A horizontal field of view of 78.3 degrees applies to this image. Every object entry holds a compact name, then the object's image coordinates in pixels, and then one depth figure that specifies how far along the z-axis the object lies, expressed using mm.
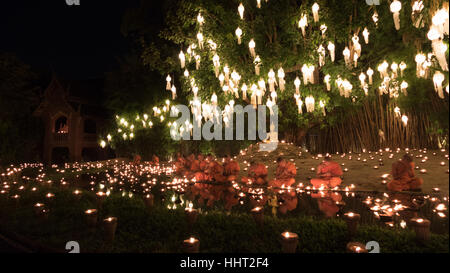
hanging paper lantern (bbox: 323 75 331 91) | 8574
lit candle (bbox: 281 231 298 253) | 3213
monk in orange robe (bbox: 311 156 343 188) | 6298
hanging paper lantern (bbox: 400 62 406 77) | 7566
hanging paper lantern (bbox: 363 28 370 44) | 7416
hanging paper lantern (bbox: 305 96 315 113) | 8312
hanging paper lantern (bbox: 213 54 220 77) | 8408
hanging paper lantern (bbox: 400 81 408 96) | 7107
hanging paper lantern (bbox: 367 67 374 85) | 8035
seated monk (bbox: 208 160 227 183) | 7387
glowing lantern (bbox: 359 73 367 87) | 8450
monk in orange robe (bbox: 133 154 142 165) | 13992
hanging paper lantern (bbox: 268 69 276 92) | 7506
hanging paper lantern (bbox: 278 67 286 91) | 7230
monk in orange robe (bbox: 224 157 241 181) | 7410
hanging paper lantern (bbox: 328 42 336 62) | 7215
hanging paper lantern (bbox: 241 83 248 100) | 8859
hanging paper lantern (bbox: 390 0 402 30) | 4155
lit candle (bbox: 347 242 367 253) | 2992
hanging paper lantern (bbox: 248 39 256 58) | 6668
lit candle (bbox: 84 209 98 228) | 4535
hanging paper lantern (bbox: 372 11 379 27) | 7204
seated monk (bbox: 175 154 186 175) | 10070
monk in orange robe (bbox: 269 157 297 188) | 6742
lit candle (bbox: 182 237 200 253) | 3158
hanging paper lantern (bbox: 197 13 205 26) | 8672
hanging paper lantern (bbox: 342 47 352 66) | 7362
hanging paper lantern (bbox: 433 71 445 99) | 3838
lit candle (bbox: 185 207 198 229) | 4336
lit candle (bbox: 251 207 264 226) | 4215
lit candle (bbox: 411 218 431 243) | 3512
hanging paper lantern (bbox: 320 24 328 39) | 7715
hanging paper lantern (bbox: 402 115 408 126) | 7895
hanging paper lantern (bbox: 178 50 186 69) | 8499
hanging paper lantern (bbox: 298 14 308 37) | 7186
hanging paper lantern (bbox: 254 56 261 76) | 8048
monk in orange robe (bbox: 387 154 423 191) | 5453
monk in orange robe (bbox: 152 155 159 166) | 13719
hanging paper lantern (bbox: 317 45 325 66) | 8195
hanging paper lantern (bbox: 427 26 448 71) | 3510
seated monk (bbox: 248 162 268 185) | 7074
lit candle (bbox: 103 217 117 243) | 3947
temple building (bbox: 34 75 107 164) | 18406
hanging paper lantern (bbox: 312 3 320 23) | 6098
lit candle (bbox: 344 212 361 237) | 3804
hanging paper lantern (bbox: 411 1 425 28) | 4801
